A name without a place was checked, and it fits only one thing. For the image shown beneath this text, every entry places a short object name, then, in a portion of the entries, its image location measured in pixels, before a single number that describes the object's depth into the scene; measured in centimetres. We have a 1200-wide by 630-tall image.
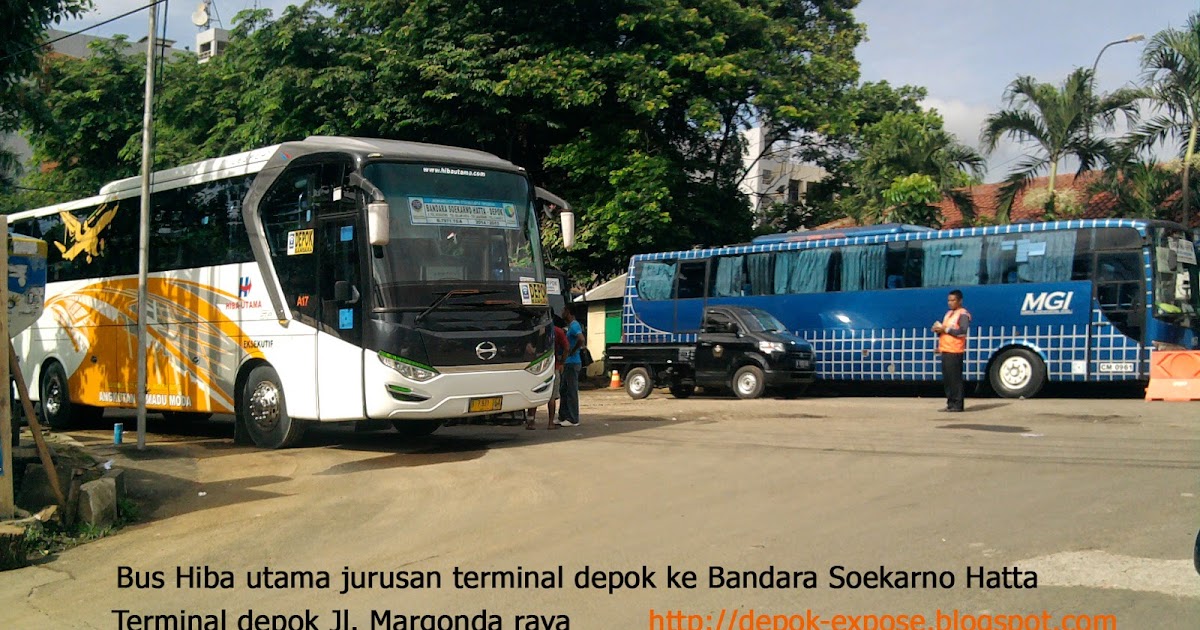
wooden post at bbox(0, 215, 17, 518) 822
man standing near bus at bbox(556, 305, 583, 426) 1525
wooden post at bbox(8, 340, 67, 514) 869
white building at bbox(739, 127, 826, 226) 2973
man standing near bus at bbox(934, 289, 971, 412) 1523
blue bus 1855
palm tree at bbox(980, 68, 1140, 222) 2569
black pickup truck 2095
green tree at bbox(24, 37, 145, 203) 3102
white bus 1176
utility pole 1255
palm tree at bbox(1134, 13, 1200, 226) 2378
